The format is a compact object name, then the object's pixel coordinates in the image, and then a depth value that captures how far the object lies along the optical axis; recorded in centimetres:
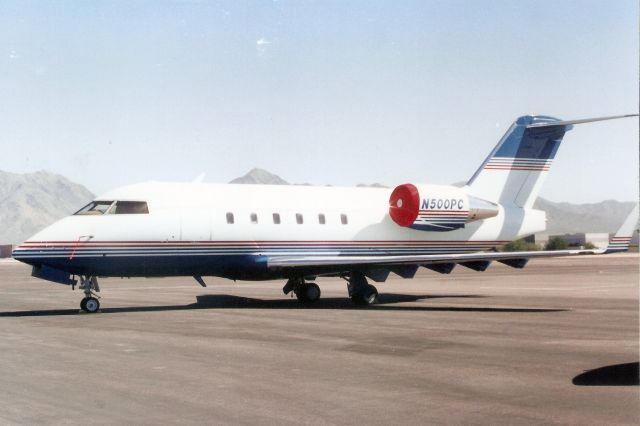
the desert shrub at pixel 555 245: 10352
